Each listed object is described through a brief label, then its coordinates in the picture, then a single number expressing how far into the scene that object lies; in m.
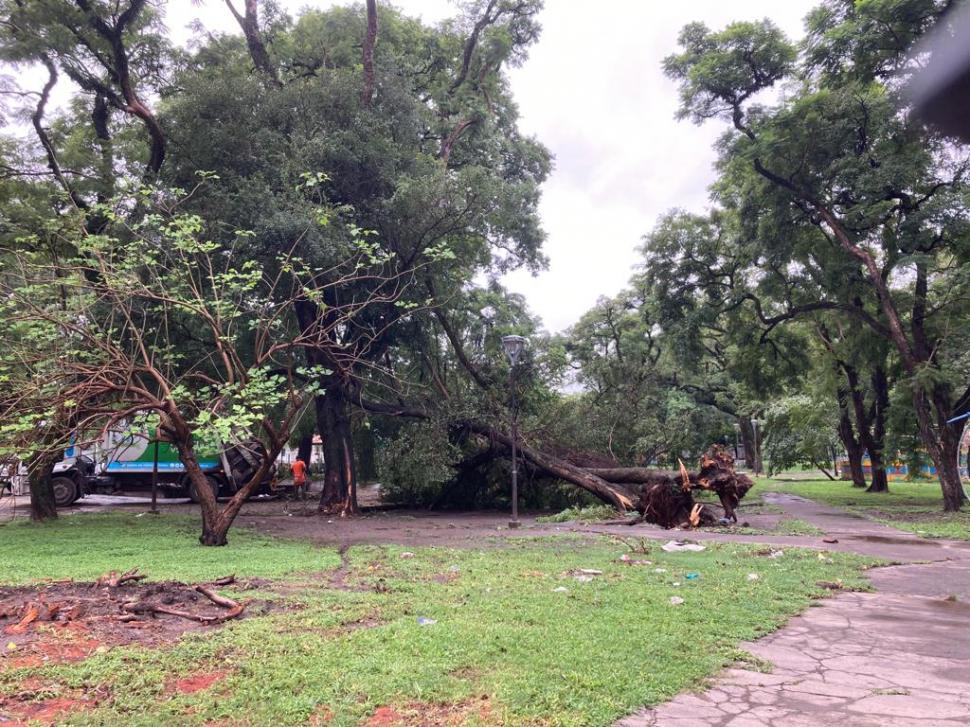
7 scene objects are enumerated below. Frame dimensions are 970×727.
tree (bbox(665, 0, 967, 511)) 15.27
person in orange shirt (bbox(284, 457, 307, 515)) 22.22
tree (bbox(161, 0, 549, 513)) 13.70
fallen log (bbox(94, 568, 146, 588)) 6.69
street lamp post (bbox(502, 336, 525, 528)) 14.35
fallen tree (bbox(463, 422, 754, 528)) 13.32
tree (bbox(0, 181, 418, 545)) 9.55
